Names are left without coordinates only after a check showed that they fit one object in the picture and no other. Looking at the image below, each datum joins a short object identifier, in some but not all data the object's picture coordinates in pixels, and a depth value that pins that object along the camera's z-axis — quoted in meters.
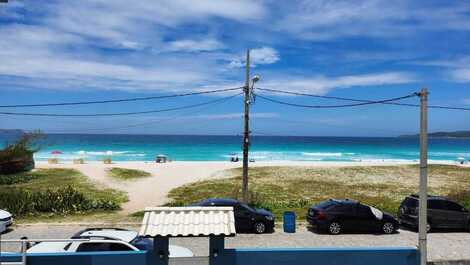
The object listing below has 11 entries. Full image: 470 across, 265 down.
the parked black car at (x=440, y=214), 21.39
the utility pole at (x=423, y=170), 11.40
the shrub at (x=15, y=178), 37.00
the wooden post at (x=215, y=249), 9.41
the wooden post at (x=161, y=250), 9.15
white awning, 8.52
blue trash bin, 20.52
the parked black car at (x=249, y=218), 20.05
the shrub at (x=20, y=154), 43.44
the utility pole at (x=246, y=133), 23.70
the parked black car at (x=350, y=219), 20.34
